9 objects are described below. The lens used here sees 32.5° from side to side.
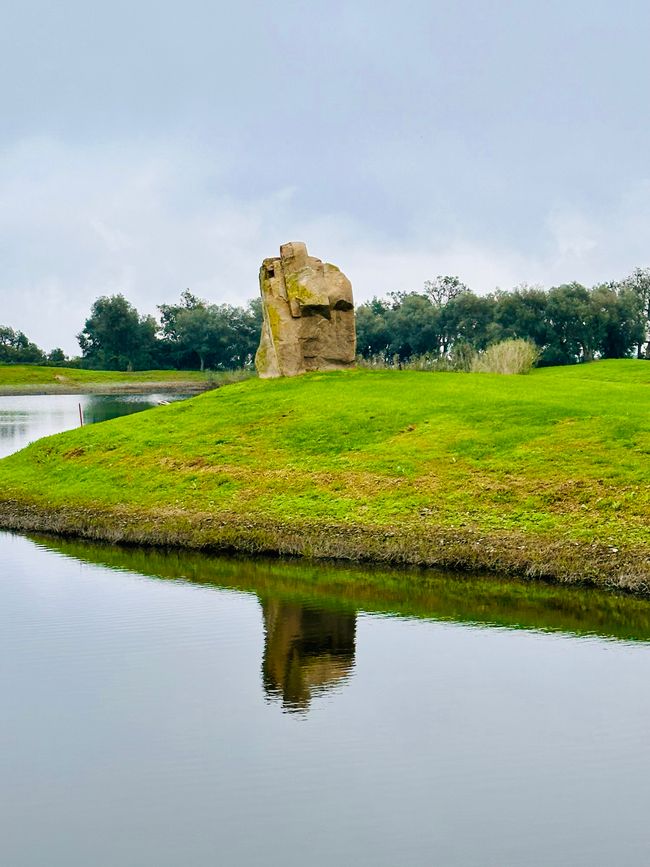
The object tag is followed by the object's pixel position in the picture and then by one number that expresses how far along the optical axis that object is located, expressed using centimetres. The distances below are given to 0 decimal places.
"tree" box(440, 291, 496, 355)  8875
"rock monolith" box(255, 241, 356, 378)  3412
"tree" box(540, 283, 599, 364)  7694
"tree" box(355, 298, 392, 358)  9100
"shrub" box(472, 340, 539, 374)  4228
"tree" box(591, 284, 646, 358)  7788
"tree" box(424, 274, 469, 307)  10963
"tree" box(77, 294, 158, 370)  12706
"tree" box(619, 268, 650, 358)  9925
